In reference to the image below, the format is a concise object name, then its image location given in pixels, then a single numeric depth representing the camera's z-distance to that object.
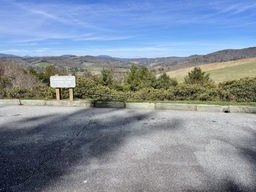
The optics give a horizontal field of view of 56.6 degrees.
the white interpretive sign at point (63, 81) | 8.17
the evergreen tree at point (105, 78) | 39.09
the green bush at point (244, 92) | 10.12
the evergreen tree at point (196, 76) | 33.62
